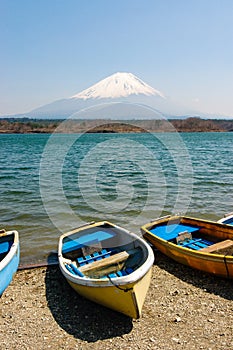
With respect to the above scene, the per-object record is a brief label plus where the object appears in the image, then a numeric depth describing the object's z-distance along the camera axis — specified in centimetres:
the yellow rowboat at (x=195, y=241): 703
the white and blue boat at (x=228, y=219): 1001
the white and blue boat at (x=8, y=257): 673
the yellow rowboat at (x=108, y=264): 546
